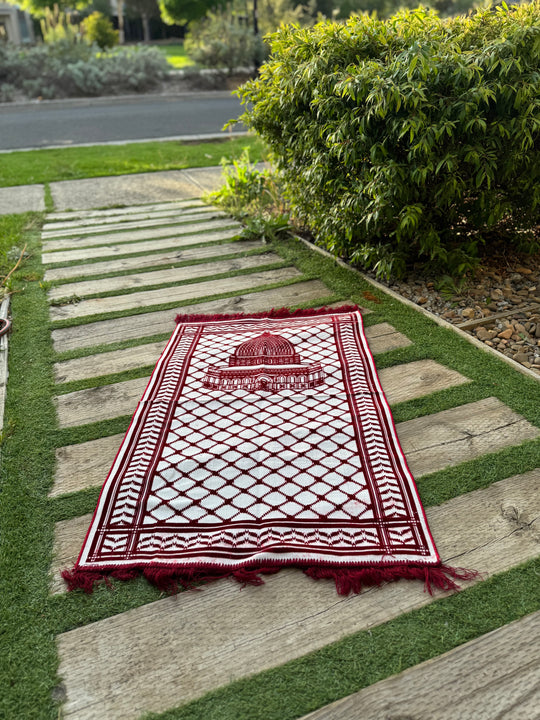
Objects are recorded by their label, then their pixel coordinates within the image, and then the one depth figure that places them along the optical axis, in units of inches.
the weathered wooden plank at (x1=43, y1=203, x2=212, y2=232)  197.9
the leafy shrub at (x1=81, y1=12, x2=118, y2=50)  669.3
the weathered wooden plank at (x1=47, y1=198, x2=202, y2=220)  209.0
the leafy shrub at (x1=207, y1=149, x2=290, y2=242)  180.1
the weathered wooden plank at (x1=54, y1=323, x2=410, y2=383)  110.8
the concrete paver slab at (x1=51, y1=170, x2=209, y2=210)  225.9
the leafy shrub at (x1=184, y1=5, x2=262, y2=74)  631.8
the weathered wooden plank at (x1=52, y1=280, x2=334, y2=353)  123.7
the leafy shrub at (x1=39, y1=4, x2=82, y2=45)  617.0
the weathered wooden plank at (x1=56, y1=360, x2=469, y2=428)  97.8
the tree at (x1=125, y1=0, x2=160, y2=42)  950.4
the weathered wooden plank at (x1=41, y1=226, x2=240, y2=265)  168.9
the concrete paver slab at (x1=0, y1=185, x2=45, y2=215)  215.8
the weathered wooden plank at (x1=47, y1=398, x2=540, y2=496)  83.1
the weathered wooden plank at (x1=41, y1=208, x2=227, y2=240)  187.3
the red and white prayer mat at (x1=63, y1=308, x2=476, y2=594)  68.1
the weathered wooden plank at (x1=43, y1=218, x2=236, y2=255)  179.0
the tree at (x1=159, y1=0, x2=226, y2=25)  714.2
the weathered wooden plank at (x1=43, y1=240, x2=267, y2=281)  157.9
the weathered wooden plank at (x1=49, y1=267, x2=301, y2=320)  136.6
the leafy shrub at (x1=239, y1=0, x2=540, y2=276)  111.4
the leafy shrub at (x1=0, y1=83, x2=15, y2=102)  529.7
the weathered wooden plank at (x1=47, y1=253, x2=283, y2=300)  147.3
